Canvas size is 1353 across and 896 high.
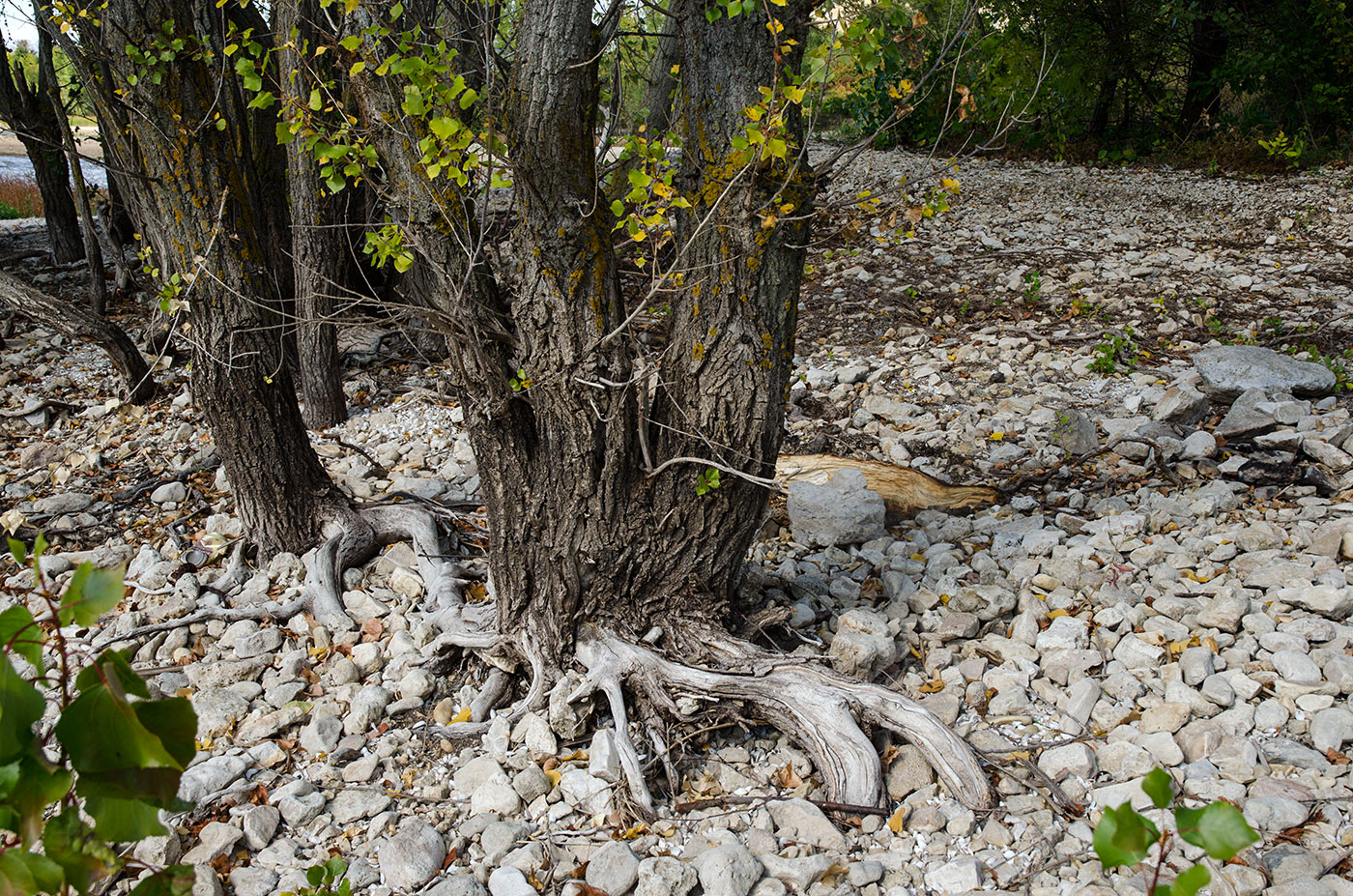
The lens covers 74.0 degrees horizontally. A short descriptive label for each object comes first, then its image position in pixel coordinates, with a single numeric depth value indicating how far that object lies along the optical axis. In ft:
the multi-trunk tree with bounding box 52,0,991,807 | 7.93
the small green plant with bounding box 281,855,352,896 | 5.13
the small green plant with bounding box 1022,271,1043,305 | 21.20
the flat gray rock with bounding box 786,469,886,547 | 12.43
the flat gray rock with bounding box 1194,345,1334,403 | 14.67
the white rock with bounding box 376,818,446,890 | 7.52
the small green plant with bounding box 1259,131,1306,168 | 29.94
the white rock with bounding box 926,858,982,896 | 7.01
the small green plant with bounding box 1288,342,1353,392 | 14.80
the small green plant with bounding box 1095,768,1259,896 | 2.94
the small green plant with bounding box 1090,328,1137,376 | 17.02
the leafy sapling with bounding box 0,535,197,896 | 2.41
